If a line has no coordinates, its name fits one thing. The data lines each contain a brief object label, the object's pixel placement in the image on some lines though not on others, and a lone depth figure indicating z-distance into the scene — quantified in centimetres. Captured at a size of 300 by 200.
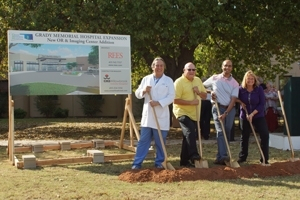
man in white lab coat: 780
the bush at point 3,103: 2525
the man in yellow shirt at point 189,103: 795
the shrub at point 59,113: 2548
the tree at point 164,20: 1234
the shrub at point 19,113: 2519
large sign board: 890
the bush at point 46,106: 2566
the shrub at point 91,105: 2598
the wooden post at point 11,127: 896
